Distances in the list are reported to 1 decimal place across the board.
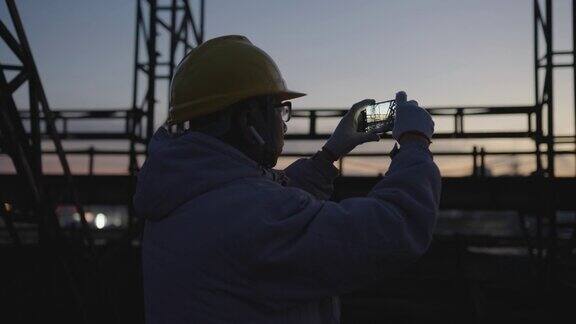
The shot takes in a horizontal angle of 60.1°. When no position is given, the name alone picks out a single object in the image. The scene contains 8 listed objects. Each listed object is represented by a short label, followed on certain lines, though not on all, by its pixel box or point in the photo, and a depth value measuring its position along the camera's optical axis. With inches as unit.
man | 46.7
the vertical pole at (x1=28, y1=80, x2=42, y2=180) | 206.5
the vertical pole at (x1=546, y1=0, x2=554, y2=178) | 306.3
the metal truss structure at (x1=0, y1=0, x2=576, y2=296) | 205.2
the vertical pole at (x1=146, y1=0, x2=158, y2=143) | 335.3
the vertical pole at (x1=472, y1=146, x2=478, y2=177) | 373.0
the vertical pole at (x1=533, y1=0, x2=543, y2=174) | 323.6
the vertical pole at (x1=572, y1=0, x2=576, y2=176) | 304.3
